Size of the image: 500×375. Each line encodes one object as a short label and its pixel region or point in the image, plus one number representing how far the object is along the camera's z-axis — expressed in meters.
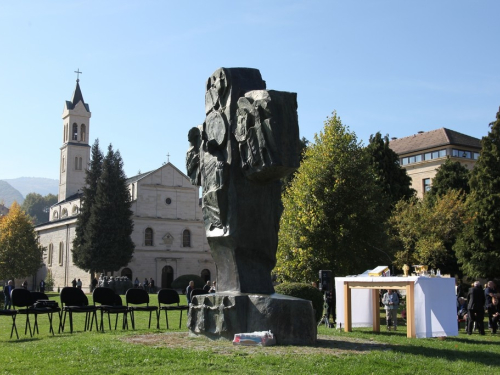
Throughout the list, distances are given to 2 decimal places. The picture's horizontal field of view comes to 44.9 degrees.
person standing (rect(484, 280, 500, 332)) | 18.36
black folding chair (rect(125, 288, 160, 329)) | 15.50
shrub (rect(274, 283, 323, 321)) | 18.55
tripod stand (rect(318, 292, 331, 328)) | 18.30
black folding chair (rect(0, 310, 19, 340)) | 12.52
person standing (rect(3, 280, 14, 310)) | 22.75
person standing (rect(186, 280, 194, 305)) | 21.51
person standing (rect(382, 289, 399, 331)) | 17.94
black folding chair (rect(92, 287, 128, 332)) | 14.17
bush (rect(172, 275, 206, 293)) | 59.24
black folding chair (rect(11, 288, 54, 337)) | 13.42
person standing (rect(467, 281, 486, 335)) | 17.42
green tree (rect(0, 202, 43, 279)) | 58.97
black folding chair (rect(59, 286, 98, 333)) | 13.79
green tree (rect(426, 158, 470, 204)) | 48.47
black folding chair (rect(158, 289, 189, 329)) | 15.65
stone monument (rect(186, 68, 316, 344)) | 10.13
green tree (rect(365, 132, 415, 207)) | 44.88
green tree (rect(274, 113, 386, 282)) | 26.97
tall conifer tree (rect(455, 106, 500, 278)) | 34.38
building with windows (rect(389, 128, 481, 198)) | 63.81
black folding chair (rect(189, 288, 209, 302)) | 15.24
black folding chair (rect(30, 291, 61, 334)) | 13.94
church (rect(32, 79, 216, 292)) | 65.56
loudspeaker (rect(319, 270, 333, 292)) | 20.08
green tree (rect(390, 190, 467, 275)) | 37.38
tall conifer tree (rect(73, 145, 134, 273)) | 58.38
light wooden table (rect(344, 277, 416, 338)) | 14.03
